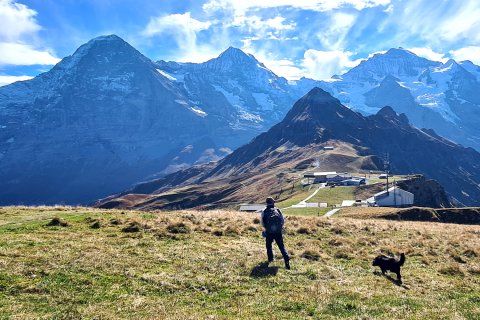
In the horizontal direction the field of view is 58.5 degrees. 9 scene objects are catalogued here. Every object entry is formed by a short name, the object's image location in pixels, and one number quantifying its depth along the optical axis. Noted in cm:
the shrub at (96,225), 2652
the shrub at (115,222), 2775
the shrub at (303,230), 2944
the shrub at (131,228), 2573
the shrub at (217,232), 2677
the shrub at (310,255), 2250
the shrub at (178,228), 2625
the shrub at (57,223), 2605
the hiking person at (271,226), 2064
